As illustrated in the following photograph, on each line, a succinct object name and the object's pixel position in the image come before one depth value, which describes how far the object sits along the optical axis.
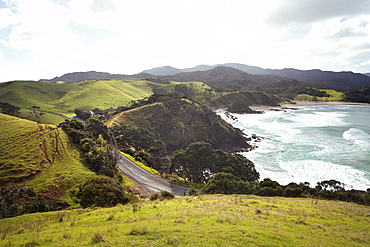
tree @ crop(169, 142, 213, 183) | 52.62
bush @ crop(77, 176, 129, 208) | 21.16
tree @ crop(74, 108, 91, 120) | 129.38
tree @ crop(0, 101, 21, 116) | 108.97
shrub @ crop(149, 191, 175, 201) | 25.00
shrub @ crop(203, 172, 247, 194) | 33.91
